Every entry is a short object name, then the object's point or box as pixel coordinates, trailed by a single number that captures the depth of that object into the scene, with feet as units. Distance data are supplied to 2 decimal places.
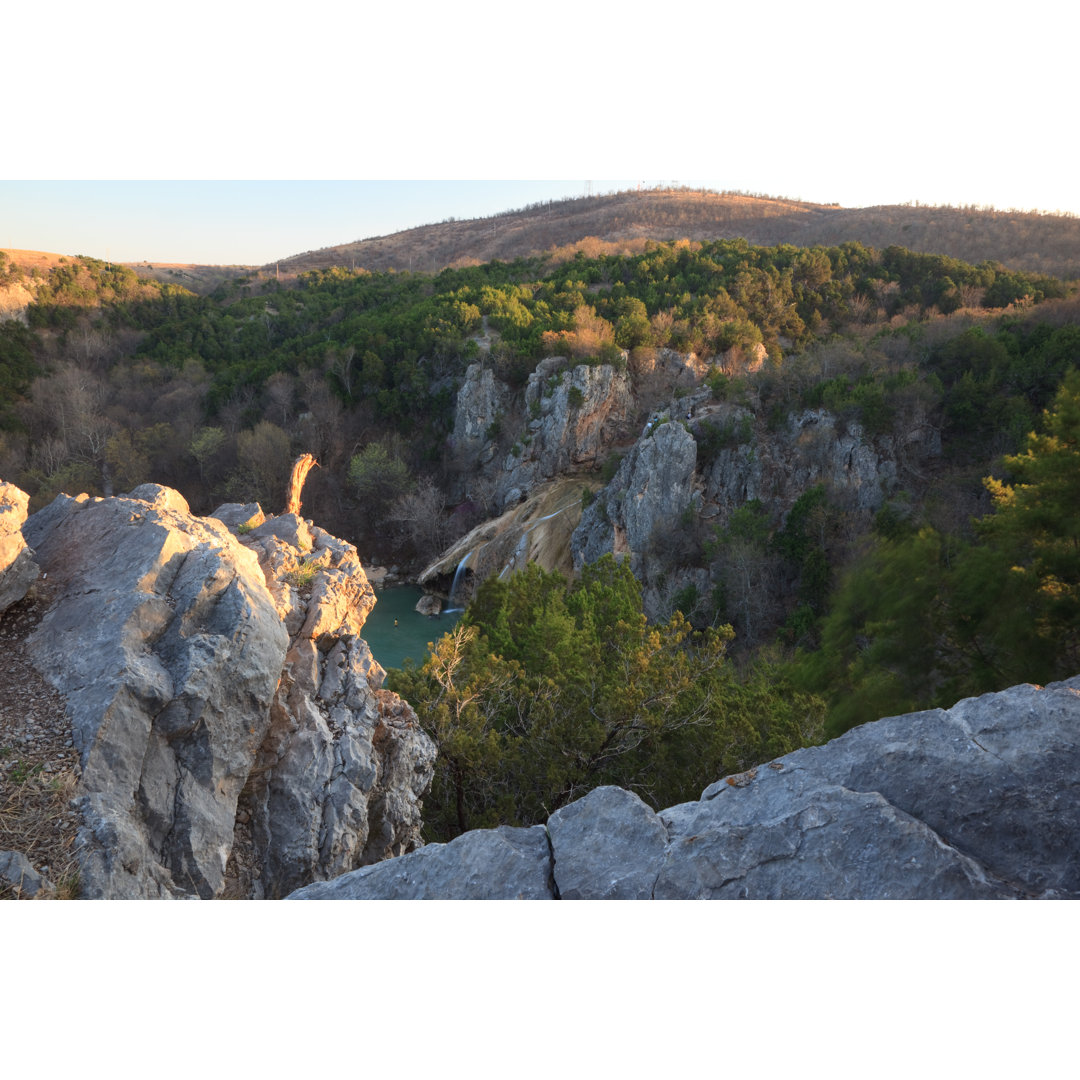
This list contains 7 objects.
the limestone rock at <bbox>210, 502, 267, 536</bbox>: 32.78
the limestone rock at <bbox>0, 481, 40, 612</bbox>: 19.93
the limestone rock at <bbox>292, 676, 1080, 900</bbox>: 11.97
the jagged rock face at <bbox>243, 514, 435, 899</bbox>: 22.95
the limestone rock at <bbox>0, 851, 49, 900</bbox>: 13.99
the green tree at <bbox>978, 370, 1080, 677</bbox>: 28.19
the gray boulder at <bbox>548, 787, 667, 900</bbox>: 12.86
